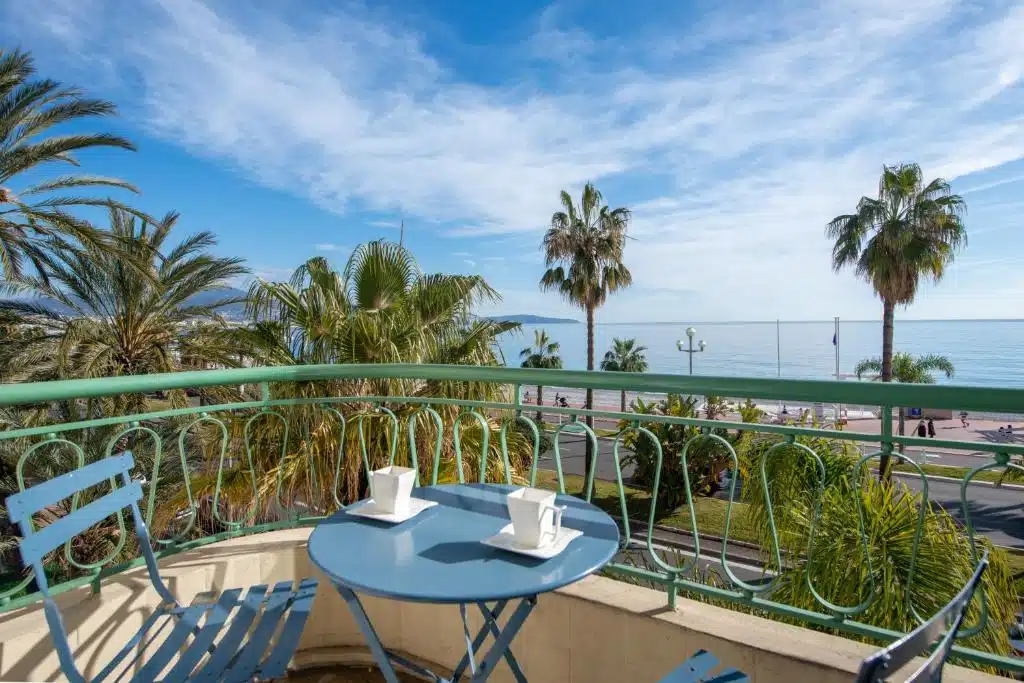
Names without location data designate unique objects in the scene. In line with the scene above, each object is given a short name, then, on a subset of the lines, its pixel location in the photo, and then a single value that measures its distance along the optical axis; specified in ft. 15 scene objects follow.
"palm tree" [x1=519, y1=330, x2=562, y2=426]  141.59
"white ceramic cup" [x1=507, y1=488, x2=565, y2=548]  5.12
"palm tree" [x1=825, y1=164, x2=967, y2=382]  77.51
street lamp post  96.76
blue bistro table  4.57
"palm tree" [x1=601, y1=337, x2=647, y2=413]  157.89
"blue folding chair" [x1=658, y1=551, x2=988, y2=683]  2.37
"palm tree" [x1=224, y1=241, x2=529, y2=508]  24.12
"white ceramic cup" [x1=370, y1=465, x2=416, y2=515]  6.14
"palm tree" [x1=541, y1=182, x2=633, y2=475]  94.17
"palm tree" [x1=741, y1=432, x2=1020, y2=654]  11.48
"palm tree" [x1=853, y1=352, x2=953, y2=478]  148.46
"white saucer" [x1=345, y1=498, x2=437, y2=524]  6.06
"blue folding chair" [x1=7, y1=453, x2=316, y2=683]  5.58
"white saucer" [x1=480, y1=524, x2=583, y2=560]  5.09
